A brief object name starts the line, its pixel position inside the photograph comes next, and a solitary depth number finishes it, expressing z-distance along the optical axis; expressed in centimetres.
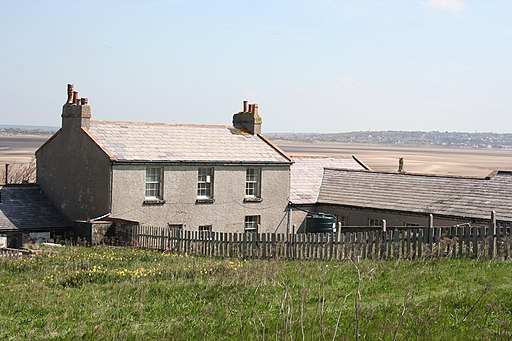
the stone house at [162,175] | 3581
